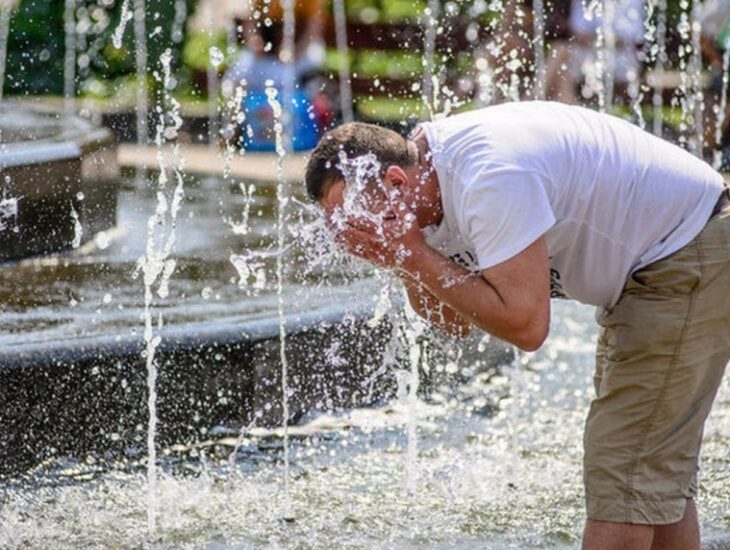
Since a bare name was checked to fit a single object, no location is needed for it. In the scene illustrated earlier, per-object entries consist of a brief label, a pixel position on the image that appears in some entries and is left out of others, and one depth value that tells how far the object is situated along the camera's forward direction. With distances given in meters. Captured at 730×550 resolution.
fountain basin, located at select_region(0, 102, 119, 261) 13.78
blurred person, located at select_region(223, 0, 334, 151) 24.42
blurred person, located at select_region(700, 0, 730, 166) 23.39
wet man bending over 6.70
